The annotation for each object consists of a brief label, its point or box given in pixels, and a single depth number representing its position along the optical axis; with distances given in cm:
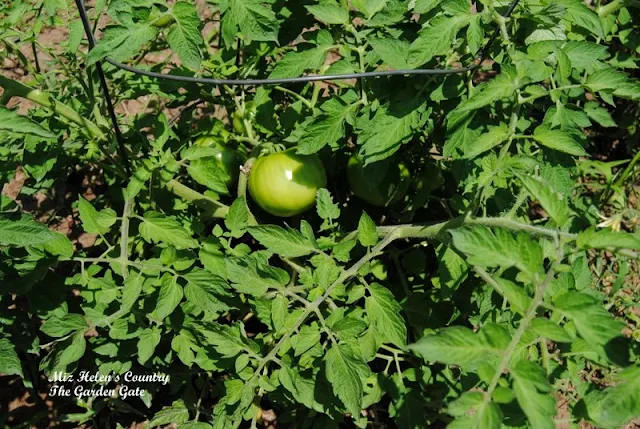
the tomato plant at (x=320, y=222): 121
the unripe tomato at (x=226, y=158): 145
